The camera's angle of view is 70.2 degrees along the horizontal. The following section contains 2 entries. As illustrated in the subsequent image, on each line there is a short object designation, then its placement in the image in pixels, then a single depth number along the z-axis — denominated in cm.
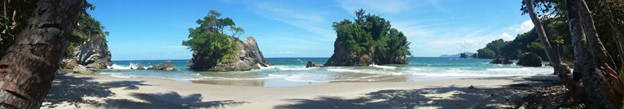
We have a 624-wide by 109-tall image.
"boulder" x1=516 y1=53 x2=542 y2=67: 5871
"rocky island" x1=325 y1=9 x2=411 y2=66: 7003
